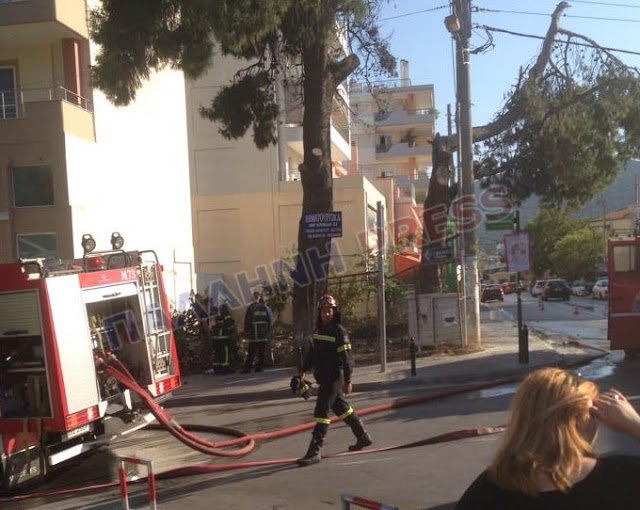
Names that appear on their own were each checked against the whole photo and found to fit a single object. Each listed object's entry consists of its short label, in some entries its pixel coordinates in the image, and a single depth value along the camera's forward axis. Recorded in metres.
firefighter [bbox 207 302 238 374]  14.67
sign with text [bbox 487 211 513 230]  15.26
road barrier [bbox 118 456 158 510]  5.01
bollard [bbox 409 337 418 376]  12.78
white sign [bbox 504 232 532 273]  14.21
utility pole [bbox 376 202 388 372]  12.77
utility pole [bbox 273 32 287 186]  25.33
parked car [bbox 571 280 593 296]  54.69
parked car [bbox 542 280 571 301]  48.31
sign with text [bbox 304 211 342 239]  14.10
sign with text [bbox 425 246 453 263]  15.77
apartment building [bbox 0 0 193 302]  15.06
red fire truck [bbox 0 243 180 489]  6.90
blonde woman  2.08
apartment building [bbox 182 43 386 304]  25.55
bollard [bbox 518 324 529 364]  13.55
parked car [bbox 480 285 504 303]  51.28
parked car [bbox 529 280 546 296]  59.00
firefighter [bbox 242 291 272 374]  14.50
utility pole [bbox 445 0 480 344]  15.98
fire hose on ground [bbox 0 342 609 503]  7.15
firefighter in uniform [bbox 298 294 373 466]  7.25
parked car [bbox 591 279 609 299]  45.50
